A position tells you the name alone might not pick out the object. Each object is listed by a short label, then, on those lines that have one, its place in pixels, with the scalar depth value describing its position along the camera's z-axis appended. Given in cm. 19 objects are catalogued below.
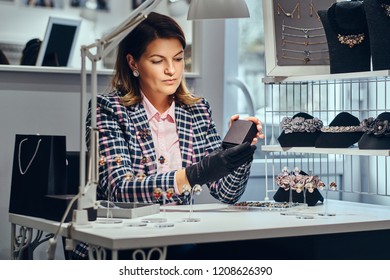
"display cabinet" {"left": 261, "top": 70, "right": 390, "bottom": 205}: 538
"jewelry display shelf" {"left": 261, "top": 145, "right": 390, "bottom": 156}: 338
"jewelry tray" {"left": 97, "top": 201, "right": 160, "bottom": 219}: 310
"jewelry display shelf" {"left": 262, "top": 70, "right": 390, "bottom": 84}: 338
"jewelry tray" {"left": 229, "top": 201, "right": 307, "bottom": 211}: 350
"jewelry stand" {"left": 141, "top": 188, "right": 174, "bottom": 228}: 288
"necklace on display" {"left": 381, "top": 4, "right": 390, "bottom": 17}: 333
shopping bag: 319
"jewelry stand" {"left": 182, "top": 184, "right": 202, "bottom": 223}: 306
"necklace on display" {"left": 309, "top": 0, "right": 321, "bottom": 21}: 390
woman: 353
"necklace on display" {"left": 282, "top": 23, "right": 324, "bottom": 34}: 389
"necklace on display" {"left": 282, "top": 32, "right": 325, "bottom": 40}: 389
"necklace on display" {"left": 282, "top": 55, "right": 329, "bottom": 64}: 388
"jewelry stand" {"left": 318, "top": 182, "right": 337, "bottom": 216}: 331
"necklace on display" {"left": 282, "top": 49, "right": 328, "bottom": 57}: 388
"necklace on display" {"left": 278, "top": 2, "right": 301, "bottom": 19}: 388
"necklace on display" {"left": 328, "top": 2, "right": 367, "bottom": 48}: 353
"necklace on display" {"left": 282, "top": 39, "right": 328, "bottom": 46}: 390
